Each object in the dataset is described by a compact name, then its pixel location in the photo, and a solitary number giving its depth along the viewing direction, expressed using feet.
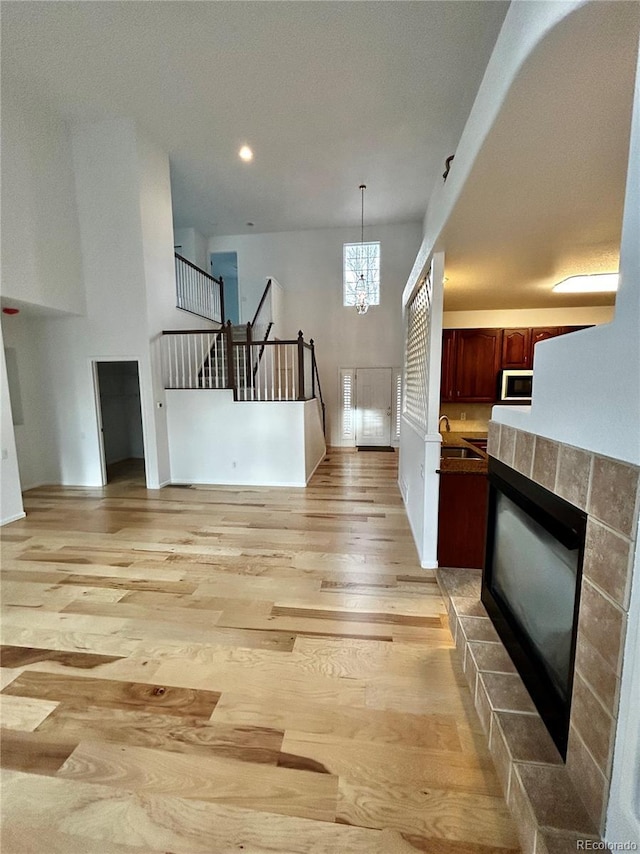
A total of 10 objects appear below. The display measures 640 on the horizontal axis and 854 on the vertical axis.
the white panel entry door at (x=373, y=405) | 26.89
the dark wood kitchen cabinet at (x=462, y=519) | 8.87
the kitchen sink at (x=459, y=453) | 9.90
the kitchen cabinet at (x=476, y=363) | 14.84
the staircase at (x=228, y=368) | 16.83
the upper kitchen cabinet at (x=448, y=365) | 15.21
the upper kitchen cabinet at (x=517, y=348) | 14.53
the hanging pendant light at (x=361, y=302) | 20.35
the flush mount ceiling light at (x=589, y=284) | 10.29
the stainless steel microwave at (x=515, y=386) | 14.61
